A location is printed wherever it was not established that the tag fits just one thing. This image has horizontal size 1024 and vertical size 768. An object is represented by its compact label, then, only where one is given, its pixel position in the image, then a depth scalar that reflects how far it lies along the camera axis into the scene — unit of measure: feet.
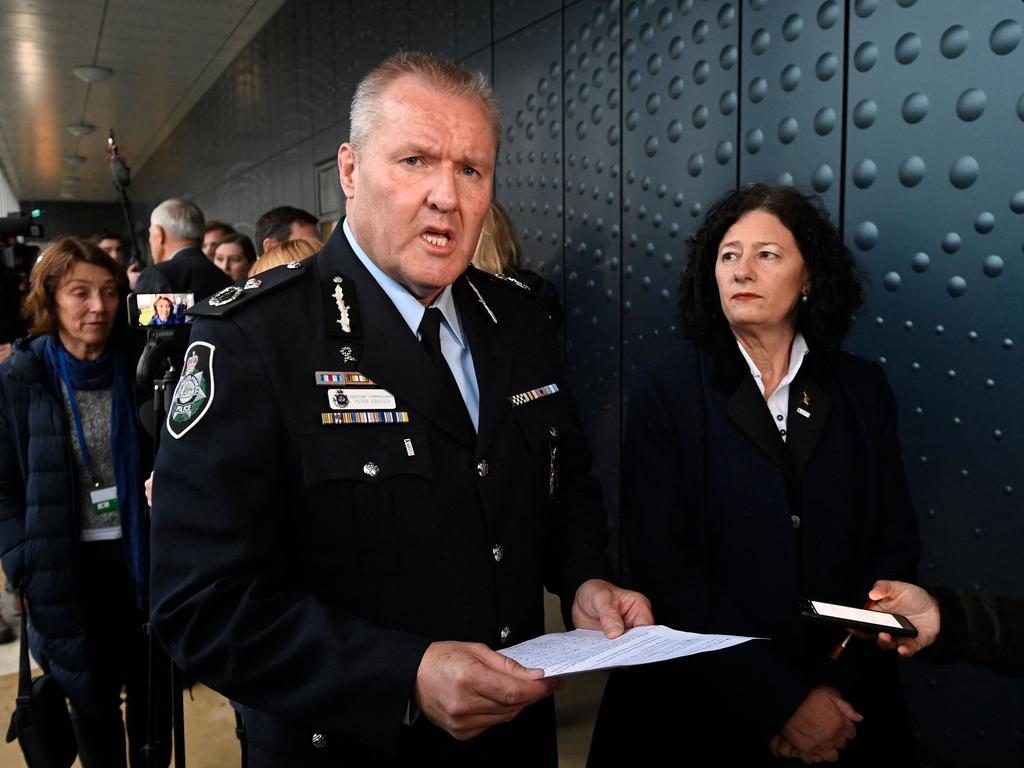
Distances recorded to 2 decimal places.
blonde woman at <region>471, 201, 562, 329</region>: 10.35
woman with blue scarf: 7.55
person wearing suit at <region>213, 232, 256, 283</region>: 15.80
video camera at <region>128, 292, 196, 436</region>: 6.31
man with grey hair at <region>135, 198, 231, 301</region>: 10.26
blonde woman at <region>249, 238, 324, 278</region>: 8.18
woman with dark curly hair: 5.51
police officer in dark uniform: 3.47
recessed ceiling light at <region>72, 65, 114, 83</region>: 29.22
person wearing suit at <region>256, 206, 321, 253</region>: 12.09
